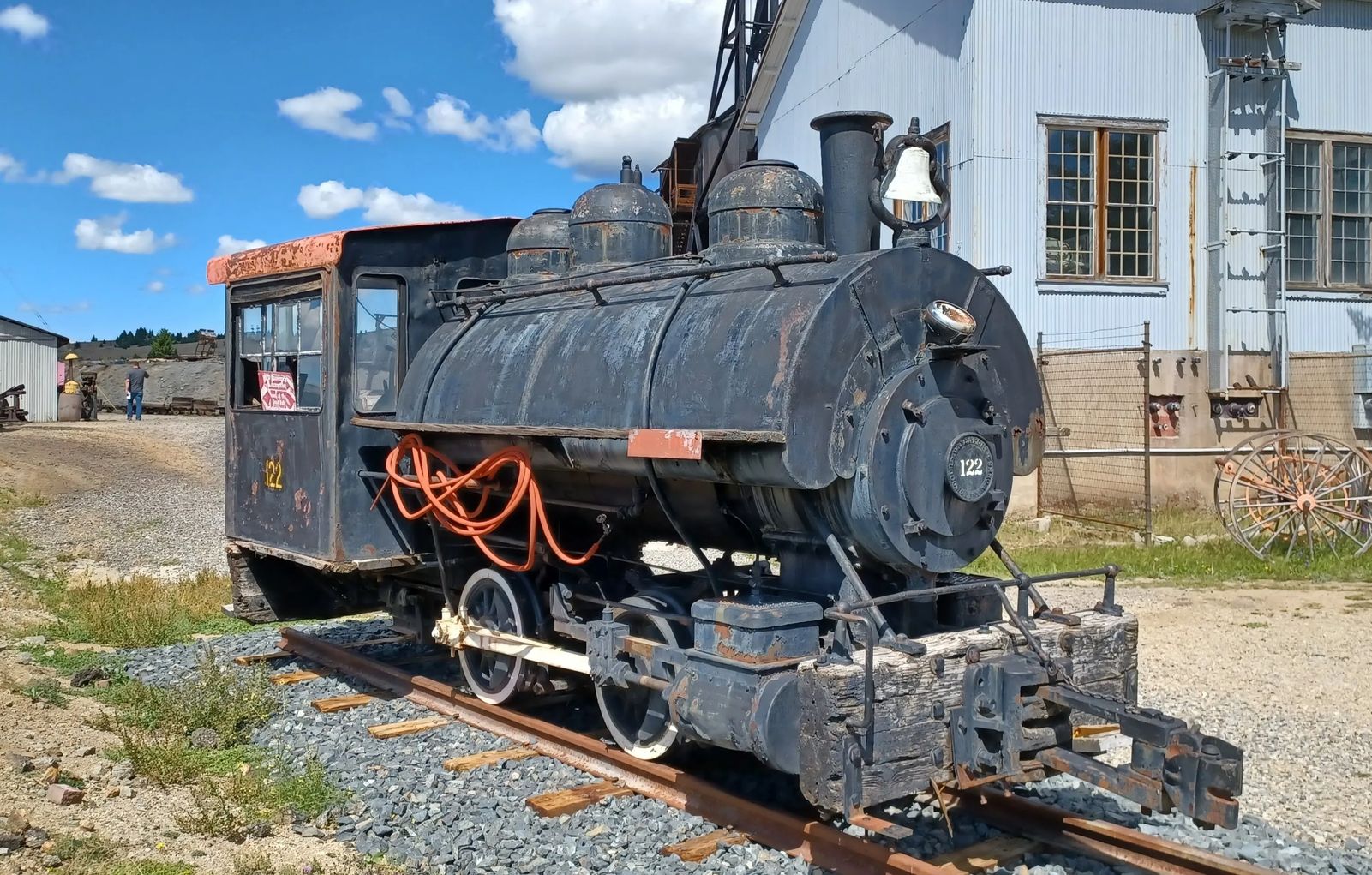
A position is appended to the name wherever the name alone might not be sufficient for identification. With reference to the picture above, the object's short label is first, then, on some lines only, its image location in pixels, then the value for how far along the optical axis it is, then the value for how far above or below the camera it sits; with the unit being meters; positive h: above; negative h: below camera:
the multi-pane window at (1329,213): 16.58 +3.35
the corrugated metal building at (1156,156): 15.26 +3.89
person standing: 33.38 +1.63
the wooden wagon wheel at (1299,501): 13.60 -0.62
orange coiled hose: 6.63 -0.27
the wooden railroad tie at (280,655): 9.10 -1.65
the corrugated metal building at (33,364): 32.34 +2.21
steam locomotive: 4.86 -0.14
